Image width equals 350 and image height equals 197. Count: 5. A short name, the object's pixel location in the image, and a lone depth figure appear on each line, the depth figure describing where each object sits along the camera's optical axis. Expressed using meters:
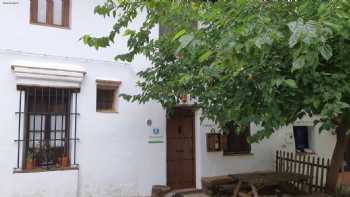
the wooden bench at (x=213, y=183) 7.59
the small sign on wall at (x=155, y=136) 8.20
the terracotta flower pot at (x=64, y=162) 7.19
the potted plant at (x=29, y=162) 6.88
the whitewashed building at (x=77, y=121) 6.84
